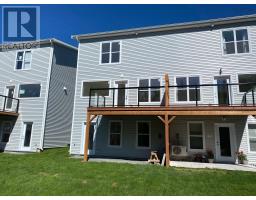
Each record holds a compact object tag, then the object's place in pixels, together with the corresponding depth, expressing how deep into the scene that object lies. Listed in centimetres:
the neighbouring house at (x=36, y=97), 1644
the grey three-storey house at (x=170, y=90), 1198
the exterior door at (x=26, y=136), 1639
